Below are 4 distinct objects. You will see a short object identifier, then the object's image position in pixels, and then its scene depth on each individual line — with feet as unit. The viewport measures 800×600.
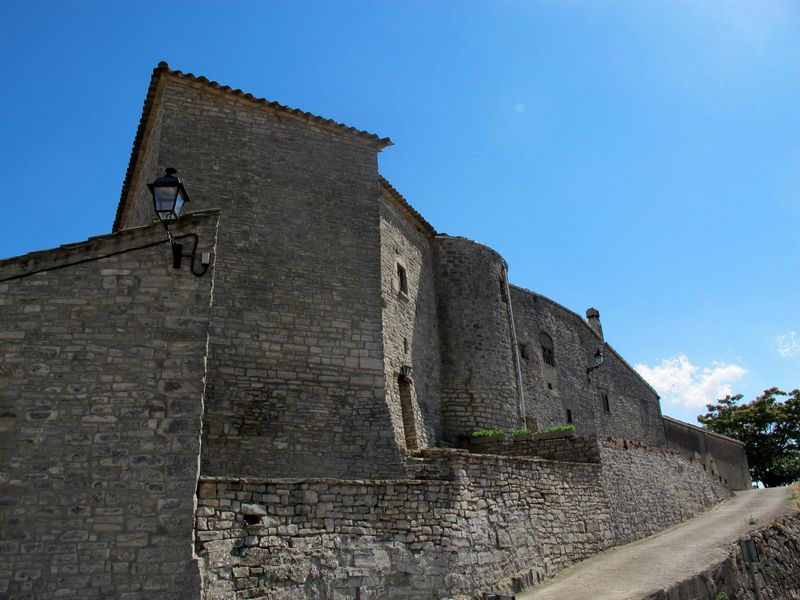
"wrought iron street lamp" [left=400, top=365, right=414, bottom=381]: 49.34
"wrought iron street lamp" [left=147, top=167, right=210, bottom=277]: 24.98
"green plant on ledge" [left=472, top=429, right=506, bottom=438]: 52.39
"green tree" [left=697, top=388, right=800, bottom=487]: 117.39
